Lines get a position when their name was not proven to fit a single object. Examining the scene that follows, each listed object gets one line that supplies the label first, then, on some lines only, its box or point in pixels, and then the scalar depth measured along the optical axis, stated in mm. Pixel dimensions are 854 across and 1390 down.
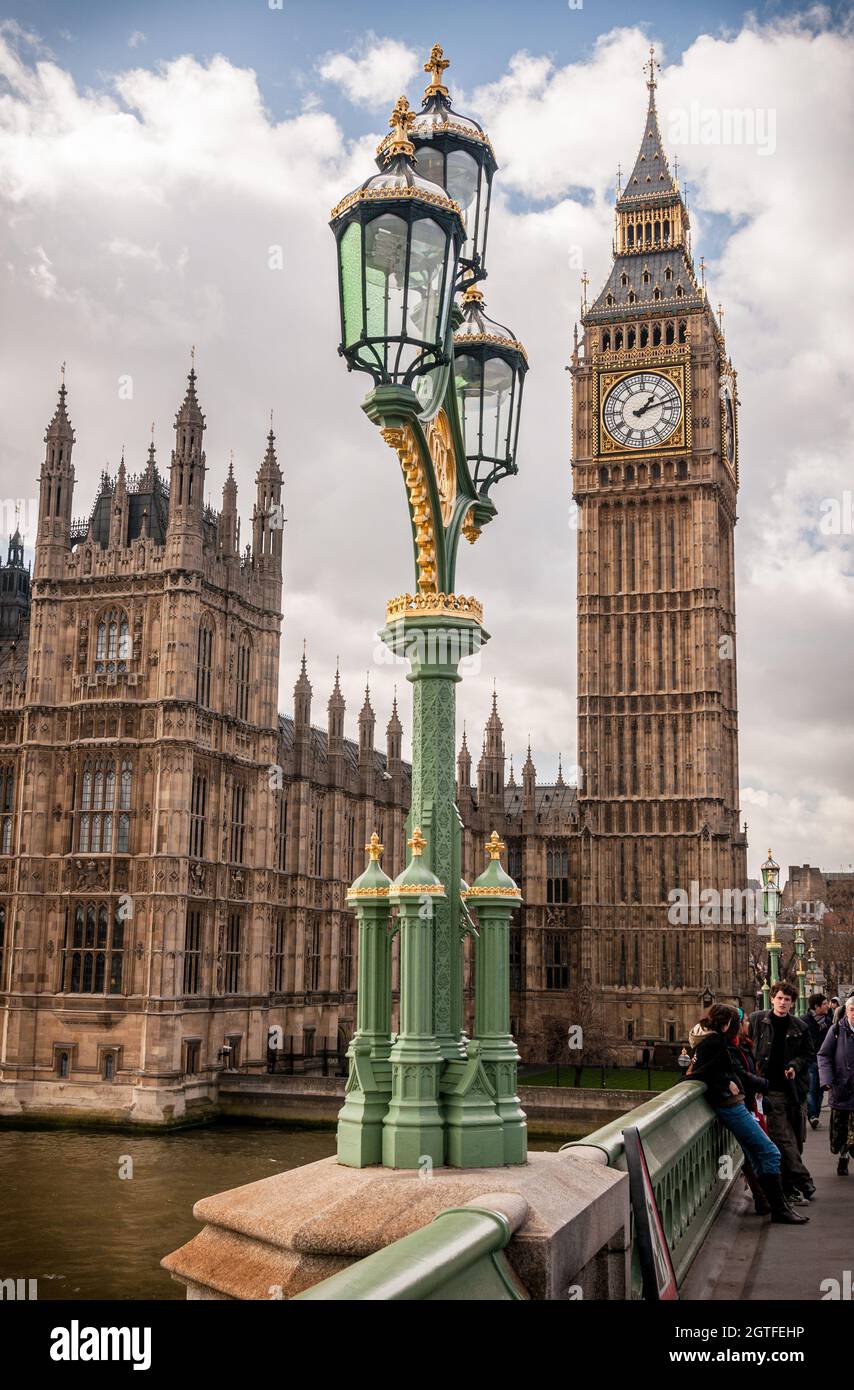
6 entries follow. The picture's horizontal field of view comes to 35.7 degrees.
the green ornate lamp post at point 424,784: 6301
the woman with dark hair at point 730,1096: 9727
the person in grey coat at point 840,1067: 12031
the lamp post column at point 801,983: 34938
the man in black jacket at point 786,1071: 10883
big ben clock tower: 66375
